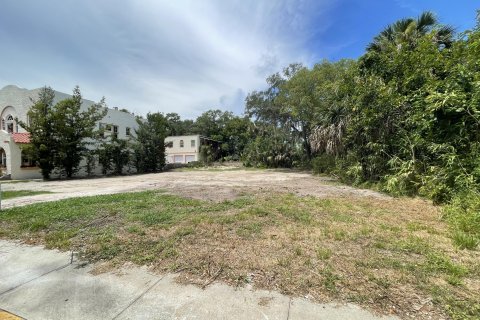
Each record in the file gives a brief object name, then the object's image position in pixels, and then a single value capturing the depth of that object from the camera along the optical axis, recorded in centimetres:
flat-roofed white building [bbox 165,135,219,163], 3622
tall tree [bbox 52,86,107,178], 1691
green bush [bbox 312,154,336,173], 1590
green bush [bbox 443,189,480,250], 379
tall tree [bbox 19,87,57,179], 1620
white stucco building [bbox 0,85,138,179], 1747
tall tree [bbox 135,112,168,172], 2375
